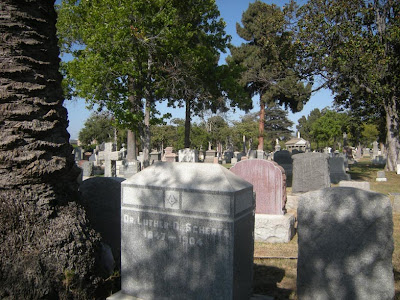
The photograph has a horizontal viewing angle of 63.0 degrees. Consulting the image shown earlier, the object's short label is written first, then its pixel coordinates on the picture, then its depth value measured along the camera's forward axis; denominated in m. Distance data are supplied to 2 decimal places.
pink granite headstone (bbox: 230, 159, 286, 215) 6.96
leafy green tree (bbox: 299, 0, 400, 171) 16.59
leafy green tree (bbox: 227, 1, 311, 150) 18.67
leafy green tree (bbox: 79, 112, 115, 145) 56.98
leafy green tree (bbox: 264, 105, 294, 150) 70.69
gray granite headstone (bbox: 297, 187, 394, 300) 3.12
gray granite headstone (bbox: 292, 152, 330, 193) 10.22
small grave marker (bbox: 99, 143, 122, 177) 16.55
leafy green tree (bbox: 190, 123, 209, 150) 45.34
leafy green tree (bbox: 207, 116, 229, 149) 45.09
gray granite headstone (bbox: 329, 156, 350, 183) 14.81
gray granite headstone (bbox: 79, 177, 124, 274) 4.50
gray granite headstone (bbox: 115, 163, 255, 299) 2.98
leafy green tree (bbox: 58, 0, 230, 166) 14.38
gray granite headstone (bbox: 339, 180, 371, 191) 9.26
